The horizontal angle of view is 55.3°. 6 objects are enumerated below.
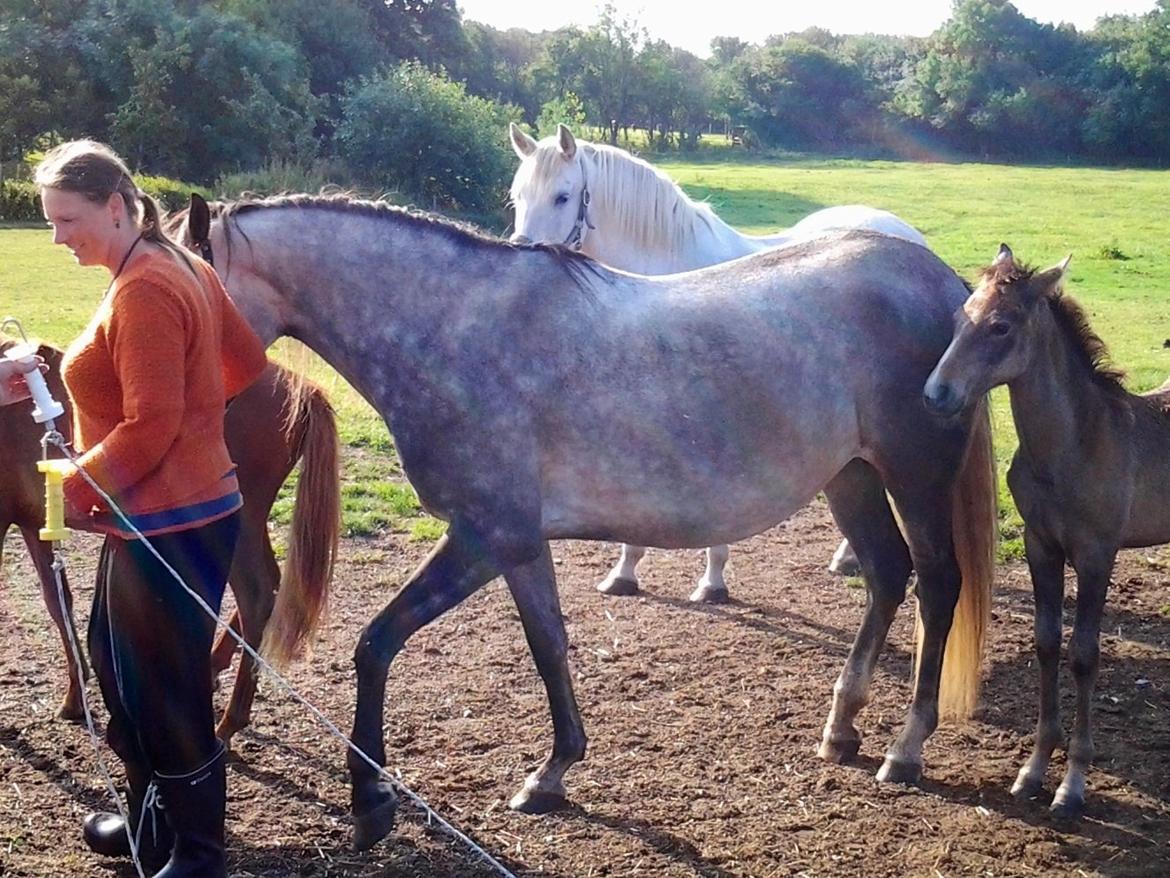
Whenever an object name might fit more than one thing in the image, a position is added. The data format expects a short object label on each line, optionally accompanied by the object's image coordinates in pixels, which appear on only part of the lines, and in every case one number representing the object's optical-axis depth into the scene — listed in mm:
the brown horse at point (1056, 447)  3562
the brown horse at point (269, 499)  3959
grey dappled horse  3432
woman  2504
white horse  5891
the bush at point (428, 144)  27750
